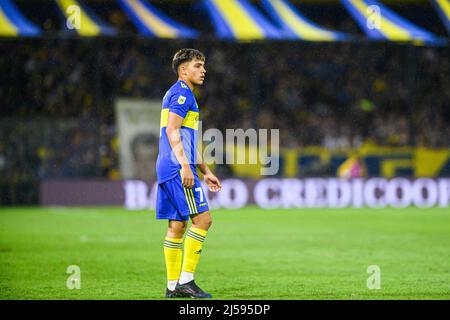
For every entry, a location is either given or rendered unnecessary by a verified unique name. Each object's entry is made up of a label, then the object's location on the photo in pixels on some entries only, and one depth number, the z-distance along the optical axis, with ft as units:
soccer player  26.18
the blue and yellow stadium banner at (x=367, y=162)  82.69
